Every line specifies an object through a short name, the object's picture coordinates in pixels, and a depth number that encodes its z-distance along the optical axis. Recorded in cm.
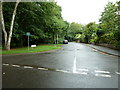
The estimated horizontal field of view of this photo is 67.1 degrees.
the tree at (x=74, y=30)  6331
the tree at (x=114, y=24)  1149
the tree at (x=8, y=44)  1219
